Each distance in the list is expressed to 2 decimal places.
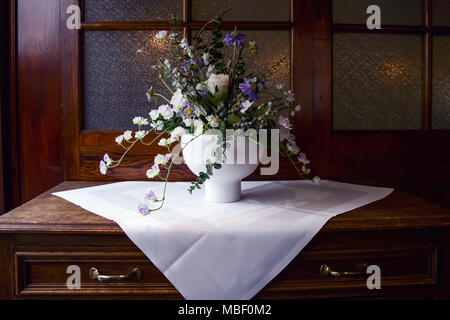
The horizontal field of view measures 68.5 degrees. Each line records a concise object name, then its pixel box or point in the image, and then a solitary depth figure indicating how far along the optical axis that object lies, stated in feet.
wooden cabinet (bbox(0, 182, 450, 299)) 2.87
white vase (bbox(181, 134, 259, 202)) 3.14
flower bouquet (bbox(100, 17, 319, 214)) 3.09
